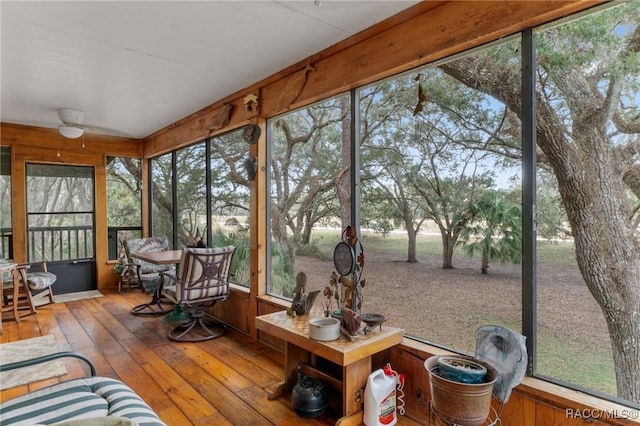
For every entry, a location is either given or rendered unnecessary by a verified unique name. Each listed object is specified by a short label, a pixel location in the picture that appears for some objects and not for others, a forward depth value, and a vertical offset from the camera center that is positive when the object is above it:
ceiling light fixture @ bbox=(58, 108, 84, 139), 4.24 +1.12
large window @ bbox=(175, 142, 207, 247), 4.87 +0.22
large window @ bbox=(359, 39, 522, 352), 2.26 +0.04
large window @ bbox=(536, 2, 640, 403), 1.85 +0.02
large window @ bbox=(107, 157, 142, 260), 5.97 +0.14
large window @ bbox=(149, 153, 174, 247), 5.68 +0.23
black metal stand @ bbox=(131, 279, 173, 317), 4.41 -1.30
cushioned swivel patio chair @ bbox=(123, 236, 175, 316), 4.57 -0.89
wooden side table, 1.97 -0.84
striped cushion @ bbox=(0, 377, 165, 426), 1.40 -0.84
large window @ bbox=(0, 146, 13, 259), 4.96 +0.11
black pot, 2.17 -1.20
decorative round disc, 2.29 -0.34
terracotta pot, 1.53 -0.86
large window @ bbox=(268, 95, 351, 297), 3.80 +0.19
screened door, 5.26 -0.21
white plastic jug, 1.98 -1.11
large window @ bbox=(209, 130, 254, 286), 4.38 +0.17
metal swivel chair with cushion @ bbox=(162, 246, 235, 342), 3.38 -0.80
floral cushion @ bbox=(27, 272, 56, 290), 4.42 -0.91
